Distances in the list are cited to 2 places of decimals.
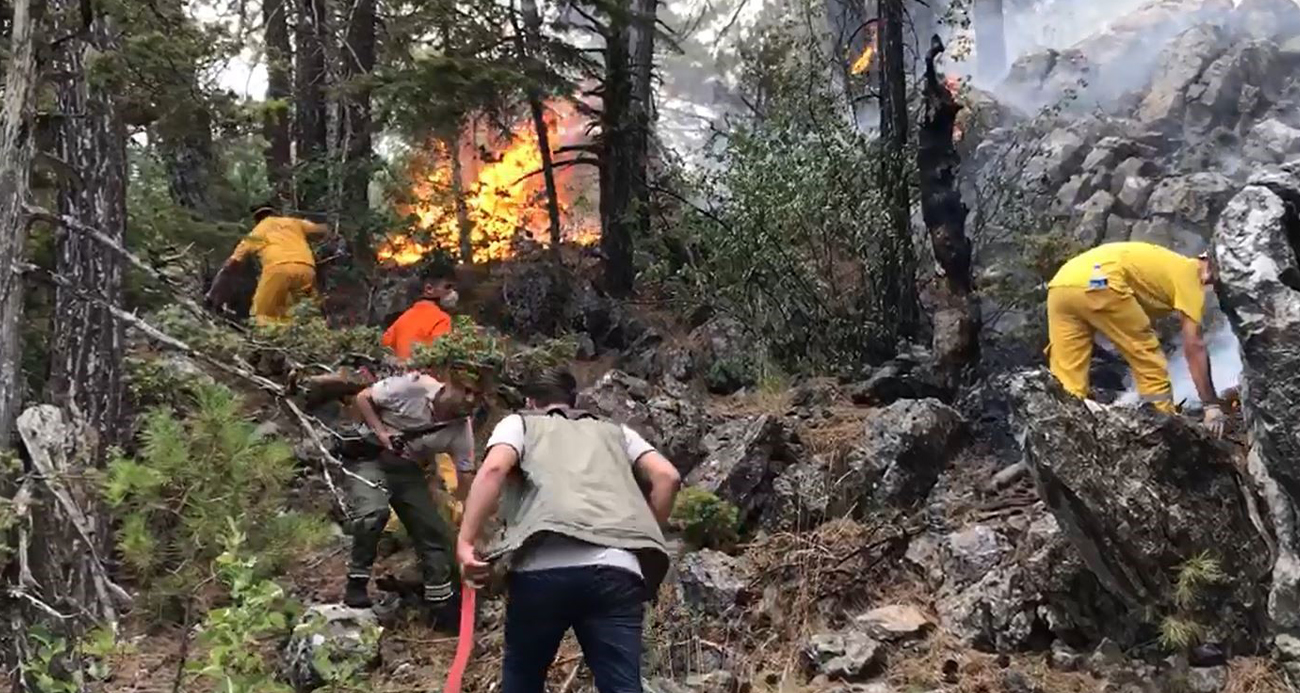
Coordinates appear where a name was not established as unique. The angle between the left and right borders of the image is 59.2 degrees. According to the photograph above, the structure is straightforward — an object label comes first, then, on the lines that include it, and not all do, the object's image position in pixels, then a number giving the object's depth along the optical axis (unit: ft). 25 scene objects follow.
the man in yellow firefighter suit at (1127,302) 20.25
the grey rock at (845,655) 18.12
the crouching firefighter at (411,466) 20.81
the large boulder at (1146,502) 16.81
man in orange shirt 23.46
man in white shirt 12.85
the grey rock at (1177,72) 65.77
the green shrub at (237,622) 11.67
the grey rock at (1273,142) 56.03
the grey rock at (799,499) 24.03
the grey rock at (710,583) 20.70
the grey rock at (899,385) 30.17
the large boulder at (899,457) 24.40
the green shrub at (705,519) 23.20
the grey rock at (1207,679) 16.24
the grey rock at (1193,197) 48.49
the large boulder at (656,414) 26.76
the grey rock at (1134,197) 51.72
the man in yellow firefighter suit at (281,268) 29.45
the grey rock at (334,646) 18.11
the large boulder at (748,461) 24.93
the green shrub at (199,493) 12.78
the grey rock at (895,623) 19.13
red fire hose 14.61
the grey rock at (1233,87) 63.62
